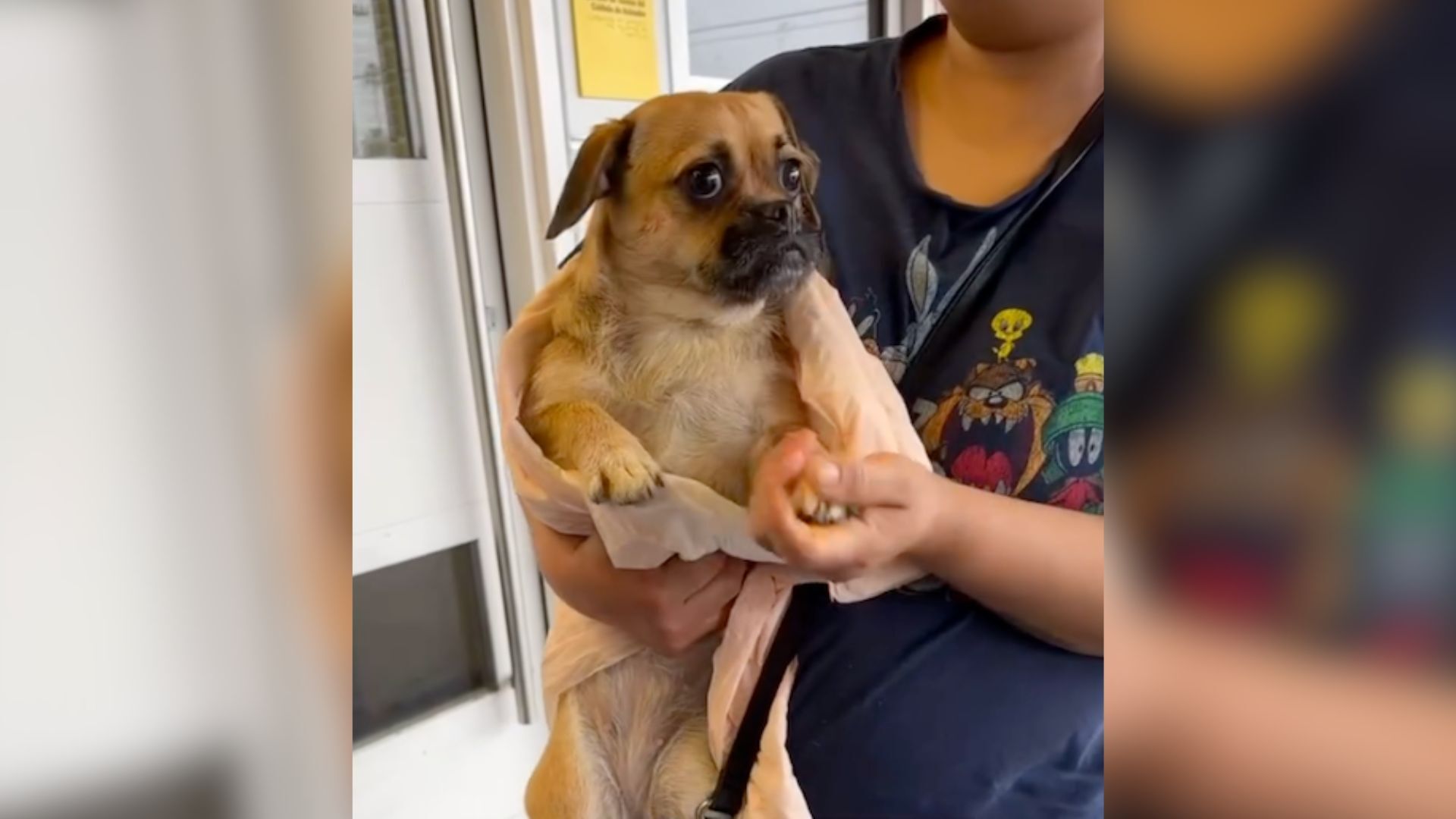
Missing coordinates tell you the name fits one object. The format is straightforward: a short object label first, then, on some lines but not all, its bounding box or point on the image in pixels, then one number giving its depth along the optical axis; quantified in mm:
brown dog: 914
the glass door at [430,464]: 1572
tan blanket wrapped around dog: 738
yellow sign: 1524
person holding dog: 707
